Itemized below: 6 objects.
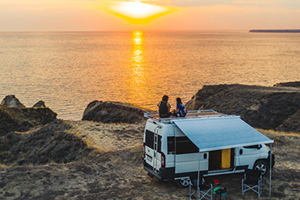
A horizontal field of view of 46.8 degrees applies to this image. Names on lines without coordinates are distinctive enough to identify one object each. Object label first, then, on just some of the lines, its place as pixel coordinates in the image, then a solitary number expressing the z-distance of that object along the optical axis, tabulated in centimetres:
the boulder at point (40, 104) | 3490
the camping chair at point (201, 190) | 1175
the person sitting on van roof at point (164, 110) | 1366
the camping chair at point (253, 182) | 1231
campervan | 1202
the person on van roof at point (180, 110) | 1338
